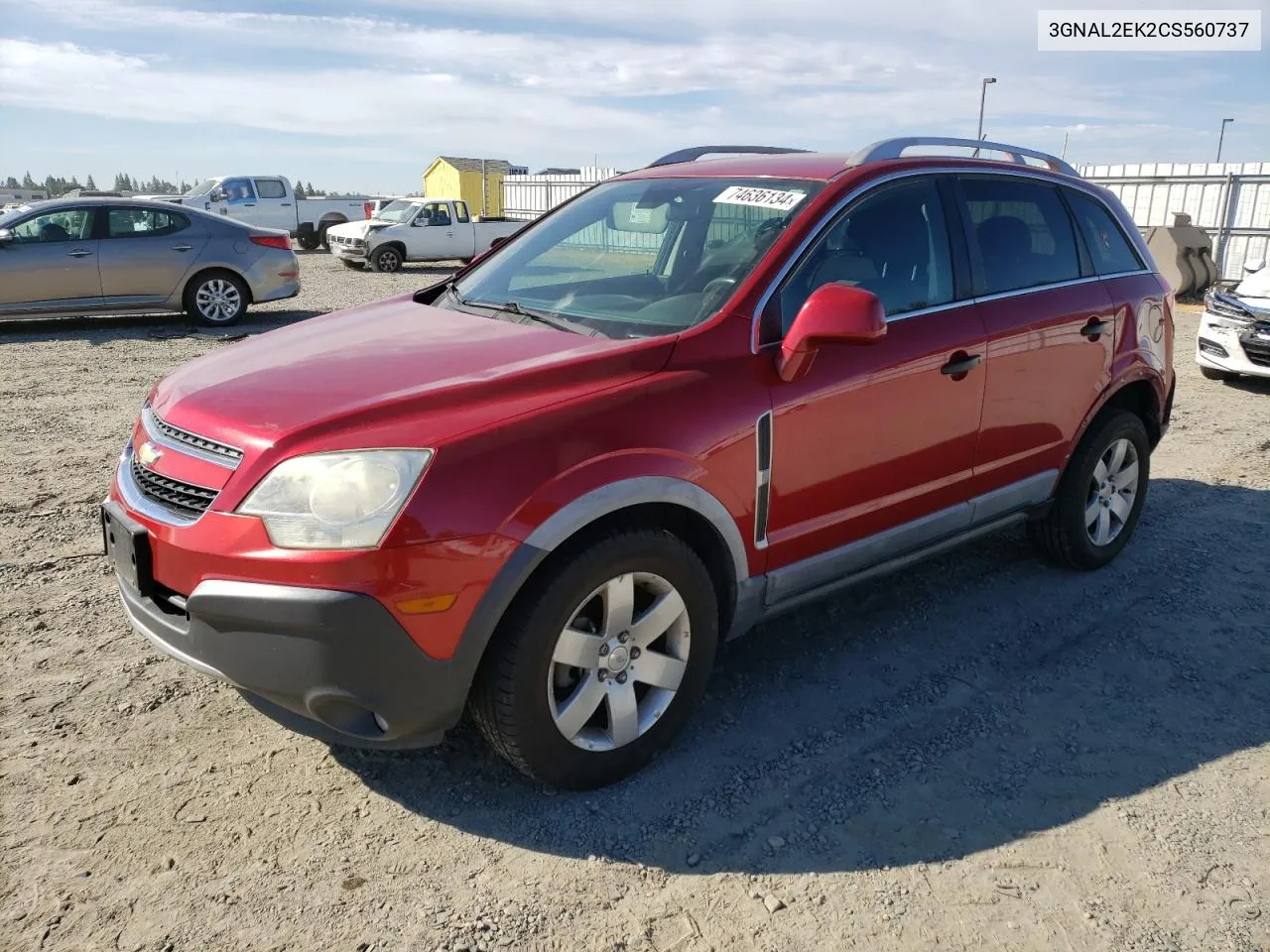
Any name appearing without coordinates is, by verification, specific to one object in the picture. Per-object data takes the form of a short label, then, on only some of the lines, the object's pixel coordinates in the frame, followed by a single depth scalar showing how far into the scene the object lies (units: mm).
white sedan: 8914
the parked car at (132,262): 10562
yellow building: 34031
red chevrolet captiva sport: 2471
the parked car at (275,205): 24328
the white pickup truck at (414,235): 20969
